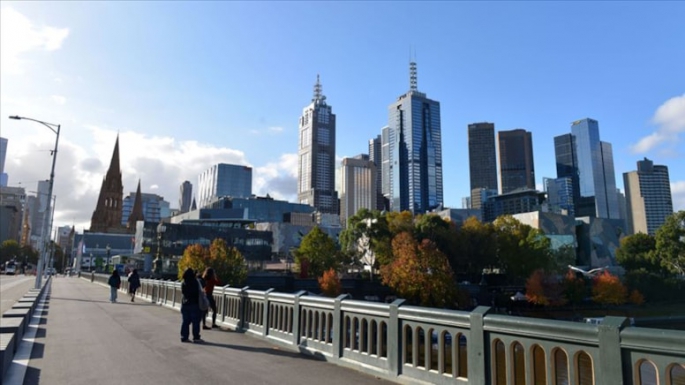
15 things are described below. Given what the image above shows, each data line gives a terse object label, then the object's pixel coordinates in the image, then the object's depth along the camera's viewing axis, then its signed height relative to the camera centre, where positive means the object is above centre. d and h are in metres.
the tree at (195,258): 53.64 +1.19
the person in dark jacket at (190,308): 11.20 -0.91
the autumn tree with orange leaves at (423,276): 60.94 -0.71
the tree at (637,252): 81.48 +3.53
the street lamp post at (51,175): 30.84 +6.33
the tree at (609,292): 72.06 -2.97
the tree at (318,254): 80.12 +2.55
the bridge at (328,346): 4.52 -1.29
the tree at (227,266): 53.88 +0.36
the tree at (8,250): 119.50 +4.16
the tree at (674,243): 70.81 +4.37
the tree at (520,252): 82.25 +3.23
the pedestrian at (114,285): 24.36 -0.85
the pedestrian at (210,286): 14.27 -0.52
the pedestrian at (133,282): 26.48 -0.76
